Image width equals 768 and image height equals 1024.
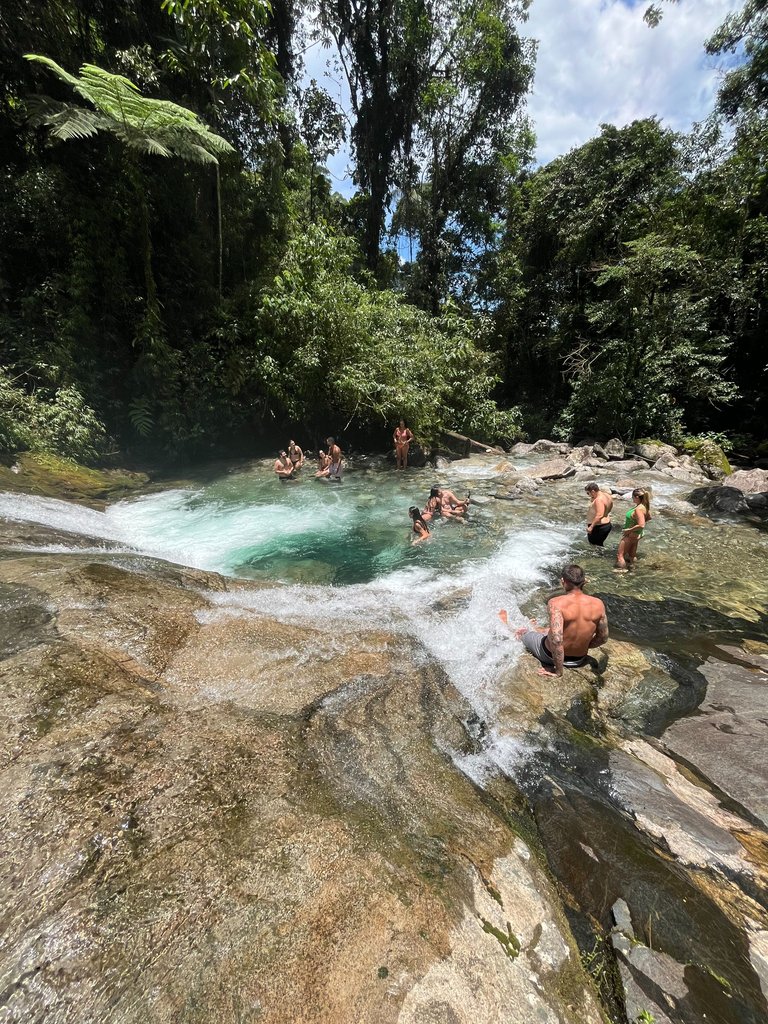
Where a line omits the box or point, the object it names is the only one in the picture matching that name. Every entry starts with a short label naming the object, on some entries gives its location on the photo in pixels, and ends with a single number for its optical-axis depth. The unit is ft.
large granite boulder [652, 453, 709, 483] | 41.16
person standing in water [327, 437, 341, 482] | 42.04
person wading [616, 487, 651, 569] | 22.82
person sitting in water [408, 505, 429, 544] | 27.93
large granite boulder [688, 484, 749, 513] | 30.89
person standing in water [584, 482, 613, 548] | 25.34
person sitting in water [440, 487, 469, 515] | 31.45
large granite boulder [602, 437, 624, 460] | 48.60
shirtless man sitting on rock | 14.38
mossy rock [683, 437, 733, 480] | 42.16
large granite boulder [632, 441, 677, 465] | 47.44
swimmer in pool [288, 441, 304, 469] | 42.65
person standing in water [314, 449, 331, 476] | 42.24
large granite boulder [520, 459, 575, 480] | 41.16
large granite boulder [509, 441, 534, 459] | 53.36
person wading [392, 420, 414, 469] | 45.32
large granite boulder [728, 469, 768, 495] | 35.60
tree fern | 30.25
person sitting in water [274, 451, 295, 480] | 41.73
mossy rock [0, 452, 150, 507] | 28.02
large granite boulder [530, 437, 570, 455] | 53.36
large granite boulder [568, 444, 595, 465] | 47.59
